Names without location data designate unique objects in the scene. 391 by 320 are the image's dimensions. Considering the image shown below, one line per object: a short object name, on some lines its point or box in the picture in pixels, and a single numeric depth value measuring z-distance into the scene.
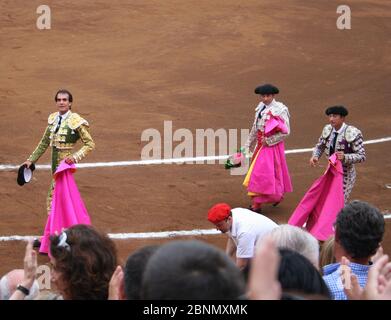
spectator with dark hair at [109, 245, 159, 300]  7.56
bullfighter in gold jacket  19.19
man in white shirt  15.36
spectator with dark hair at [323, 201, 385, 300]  9.31
